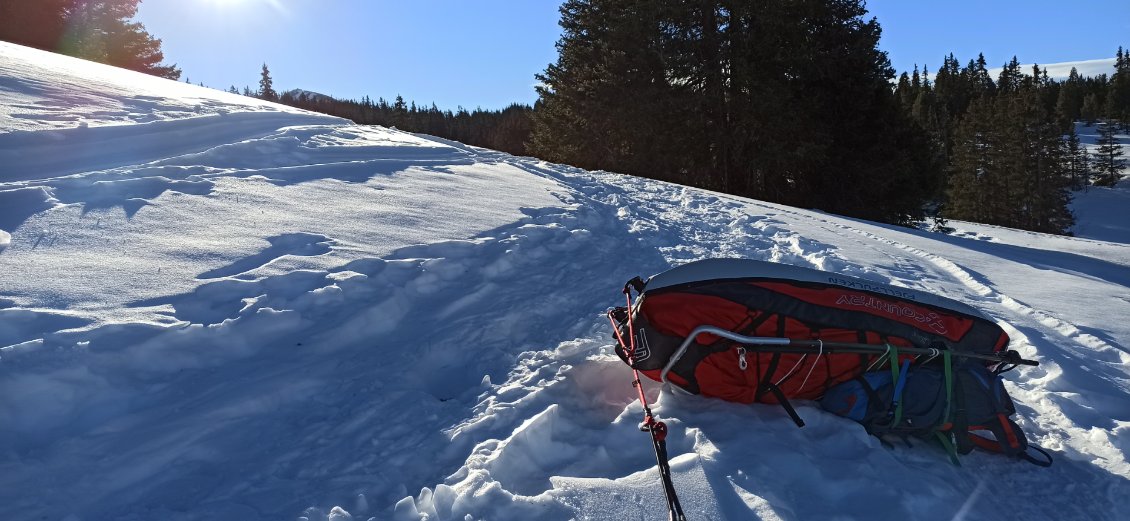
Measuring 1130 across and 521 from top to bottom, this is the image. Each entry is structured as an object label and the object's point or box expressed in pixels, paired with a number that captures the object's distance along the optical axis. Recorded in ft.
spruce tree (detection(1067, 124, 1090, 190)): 177.90
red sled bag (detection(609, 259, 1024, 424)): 9.03
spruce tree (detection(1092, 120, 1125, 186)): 182.80
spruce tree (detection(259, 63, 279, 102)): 175.32
